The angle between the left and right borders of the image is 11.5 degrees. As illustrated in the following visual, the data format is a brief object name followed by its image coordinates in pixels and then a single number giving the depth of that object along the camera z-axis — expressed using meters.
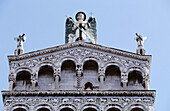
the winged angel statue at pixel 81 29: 31.31
